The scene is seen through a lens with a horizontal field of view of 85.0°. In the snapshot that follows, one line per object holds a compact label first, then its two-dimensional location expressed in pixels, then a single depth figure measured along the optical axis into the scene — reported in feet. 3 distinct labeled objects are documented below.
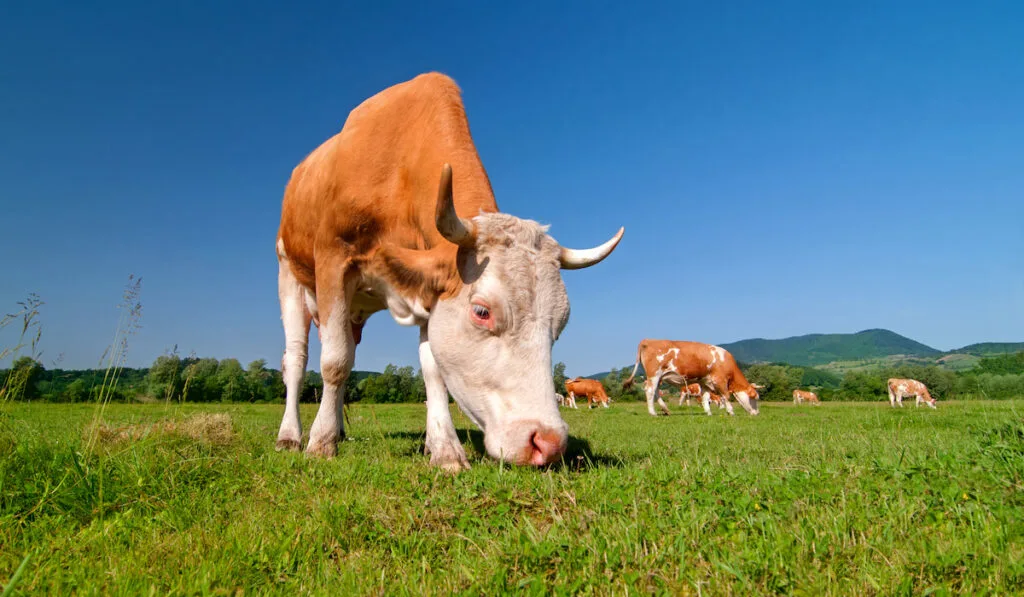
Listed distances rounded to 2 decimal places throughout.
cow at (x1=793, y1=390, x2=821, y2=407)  138.21
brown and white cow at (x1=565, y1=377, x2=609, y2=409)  132.36
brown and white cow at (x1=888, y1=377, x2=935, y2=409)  105.50
